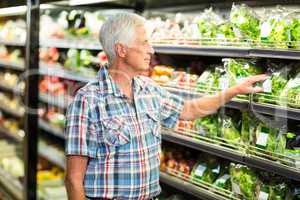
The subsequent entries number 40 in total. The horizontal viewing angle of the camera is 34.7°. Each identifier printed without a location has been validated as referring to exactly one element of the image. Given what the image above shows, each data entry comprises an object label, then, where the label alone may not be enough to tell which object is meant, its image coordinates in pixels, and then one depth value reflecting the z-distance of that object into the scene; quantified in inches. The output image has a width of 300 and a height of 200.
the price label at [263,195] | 100.3
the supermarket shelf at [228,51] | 91.0
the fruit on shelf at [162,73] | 134.2
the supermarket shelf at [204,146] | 105.3
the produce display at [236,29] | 94.8
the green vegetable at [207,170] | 120.1
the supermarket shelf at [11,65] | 198.1
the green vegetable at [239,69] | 106.6
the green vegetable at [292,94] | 91.9
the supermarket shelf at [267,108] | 91.2
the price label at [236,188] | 107.8
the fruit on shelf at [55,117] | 190.3
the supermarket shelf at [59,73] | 171.6
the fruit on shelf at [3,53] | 214.1
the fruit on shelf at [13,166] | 186.2
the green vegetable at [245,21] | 104.5
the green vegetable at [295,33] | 90.2
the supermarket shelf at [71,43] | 158.4
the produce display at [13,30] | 181.9
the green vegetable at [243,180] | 104.9
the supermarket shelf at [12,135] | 196.7
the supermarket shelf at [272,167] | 89.8
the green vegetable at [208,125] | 116.8
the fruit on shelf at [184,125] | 123.3
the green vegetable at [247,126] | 106.2
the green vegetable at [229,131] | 110.5
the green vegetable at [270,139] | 96.5
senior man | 91.0
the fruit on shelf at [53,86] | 192.1
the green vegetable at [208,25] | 115.0
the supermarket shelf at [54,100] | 190.9
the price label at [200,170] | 121.8
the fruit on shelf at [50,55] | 191.0
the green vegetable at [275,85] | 97.3
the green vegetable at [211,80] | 115.0
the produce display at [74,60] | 172.4
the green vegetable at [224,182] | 113.1
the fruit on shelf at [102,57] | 167.2
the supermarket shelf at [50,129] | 188.7
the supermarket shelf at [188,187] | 112.7
